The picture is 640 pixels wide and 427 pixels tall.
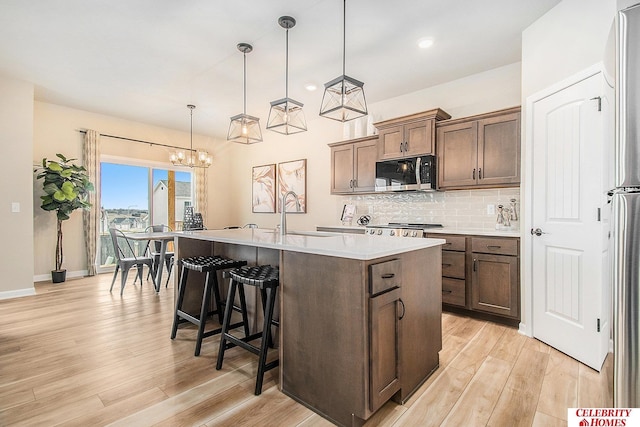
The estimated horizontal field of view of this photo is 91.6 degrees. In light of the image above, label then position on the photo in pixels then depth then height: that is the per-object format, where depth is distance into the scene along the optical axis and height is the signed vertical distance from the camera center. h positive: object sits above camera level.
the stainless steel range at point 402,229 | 3.54 -0.21
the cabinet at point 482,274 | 2.97 -0.64
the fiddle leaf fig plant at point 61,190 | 4.53 +0.33
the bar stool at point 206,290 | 2.42 -0.67
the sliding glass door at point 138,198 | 5.63 +0.27
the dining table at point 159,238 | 3.96 -0.35
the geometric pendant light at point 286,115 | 2.77 +0.91
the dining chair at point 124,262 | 4.18 -0.68
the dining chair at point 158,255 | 4.63 -0.67
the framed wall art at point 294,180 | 5.76 +0.60
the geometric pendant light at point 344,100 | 2.40 +0.89
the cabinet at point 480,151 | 3.21 +0.67
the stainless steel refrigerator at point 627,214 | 0.88 -0.01
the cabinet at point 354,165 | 4.44 +0.69
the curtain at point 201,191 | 6.73 +0.46
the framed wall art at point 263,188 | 6.40 +0.49
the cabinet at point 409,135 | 3.75 +0.98
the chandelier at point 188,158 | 5.03 +0.91
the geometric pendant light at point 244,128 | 3.18 +0.87
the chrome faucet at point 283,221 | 2.50 -0.08
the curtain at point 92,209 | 5.23 +0.04
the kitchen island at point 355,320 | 1.54 -0.60
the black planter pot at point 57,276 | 4.73 -0.97
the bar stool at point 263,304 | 1.92 -0.62
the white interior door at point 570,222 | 2.18 -0.09
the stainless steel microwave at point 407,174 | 3.78 +0.48
